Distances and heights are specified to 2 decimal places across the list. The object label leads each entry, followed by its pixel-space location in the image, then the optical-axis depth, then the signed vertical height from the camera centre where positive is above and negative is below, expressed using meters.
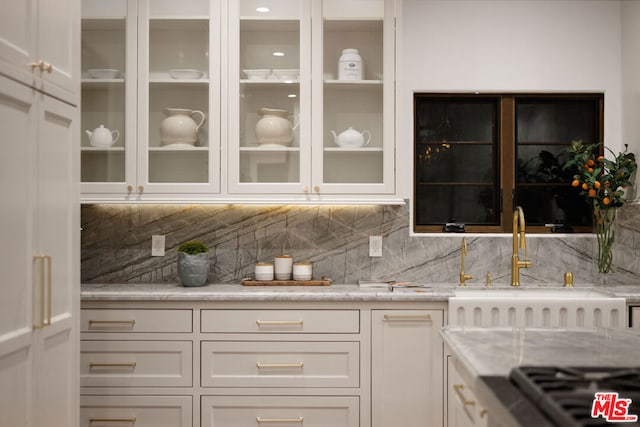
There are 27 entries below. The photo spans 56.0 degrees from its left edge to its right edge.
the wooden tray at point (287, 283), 3.23 -0.43
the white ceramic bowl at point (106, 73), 3.17 +0.68
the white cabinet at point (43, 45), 1.93 +0.55
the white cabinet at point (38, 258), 1.92 -0.20
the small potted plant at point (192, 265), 3.14 -0.33
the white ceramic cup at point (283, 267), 3.30 -0.35
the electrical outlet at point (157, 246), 3.47 -0.25
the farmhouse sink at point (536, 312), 2.88 -0.52
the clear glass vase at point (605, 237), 3.34 -0.18
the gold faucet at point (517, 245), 3.23 -0.23
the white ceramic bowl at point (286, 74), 3.21 +0.69
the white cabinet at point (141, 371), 2.90 -0.82
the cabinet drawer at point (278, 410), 2.89 -1.00
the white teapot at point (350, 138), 3.20 +0.35
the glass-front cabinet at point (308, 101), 3.17 +0.54
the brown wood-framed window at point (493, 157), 3.54 +0.28
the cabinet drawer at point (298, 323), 2.91 -0.58
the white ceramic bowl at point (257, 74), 3.21 +0.69
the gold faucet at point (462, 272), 3.29 -0.37
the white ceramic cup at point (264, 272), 3.27 -0.38
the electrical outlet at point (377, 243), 3.47 -0.23
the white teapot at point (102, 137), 3.15 +0.34
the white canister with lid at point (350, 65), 3.21 +0.74
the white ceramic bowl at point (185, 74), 3.19 +0.68
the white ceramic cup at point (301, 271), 3.29 -0.37
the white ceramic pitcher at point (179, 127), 3.18 +0.40
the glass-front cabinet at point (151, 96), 3.15 +0.56
